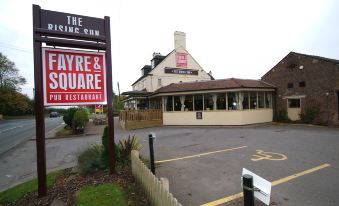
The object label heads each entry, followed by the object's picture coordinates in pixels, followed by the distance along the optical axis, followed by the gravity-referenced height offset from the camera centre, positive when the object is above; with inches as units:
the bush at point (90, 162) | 238.2 -58.0
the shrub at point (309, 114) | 688.3 -37.8
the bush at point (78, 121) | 705.6 -42.6
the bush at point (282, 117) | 762.8 -48.8
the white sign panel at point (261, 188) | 86.0 -32.9
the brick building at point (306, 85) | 651.5 +53.1
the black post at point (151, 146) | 229.3 -40.8
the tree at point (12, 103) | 1956.2 +53.2
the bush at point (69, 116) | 770.9 -29.2
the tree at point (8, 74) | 1947.2 +302.2
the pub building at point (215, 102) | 727.7 +8.3
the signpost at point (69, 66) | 194.7 +39.0
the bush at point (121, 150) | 246.3 -51.0
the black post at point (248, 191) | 86.9 -33.4
